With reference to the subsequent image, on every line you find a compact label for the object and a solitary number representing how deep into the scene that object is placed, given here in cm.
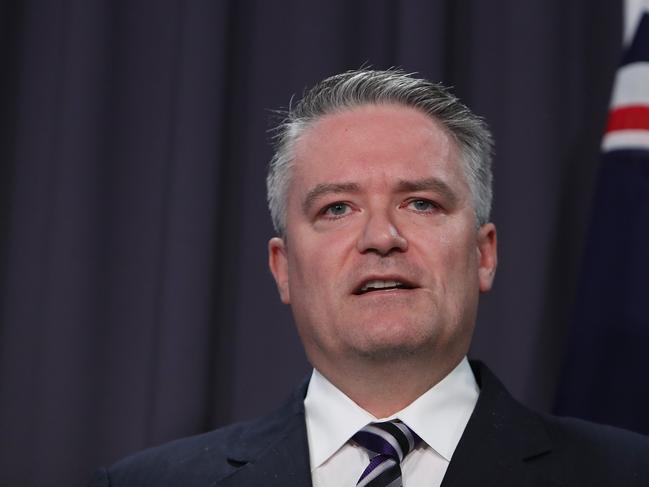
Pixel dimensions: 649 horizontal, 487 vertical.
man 286
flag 309
